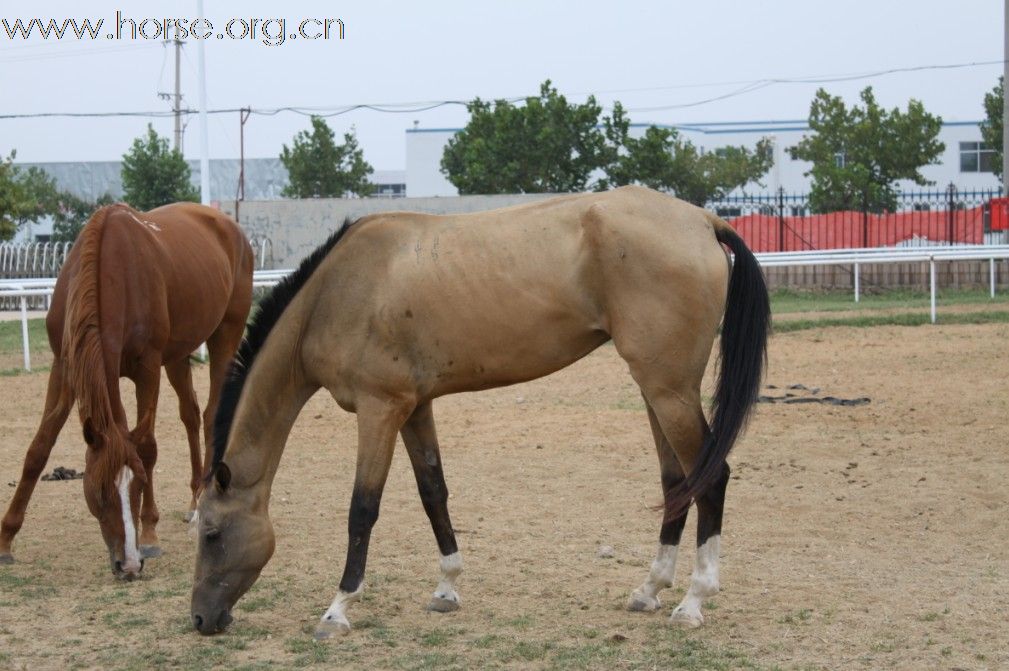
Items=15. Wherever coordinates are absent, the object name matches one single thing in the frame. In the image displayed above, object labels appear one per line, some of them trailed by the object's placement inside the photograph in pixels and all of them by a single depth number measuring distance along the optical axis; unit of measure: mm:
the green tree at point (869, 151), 34812
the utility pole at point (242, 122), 39156
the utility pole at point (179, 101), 51541
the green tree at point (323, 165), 39875
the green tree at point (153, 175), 36062
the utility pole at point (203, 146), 26953
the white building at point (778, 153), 50500
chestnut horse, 5832
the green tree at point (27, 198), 28750
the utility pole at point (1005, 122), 25906
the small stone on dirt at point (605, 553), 6449
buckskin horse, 5219
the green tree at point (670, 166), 32094
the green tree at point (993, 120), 37312
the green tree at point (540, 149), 32344
